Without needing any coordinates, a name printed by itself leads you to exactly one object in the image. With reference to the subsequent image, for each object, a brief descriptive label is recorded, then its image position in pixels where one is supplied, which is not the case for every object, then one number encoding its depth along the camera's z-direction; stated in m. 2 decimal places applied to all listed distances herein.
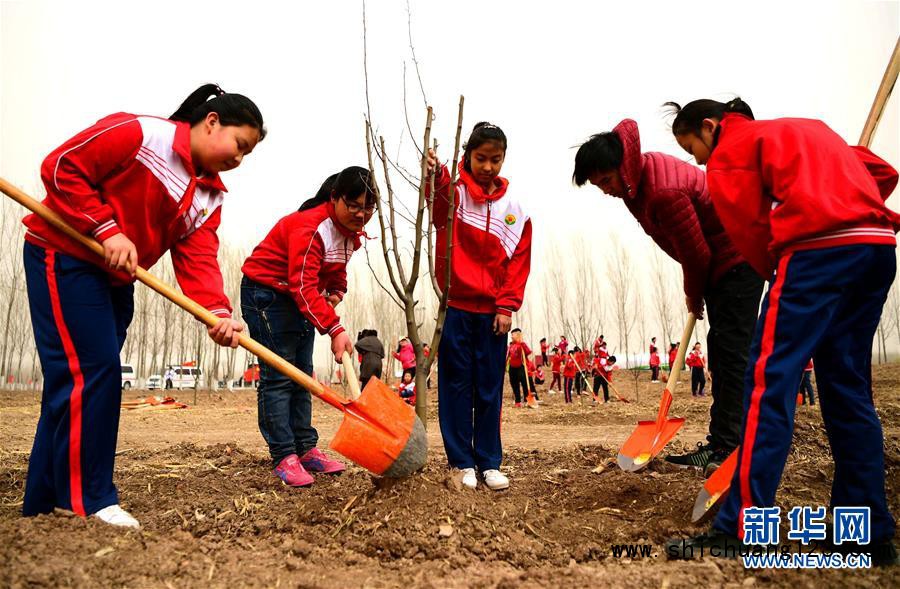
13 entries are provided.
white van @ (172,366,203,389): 28.42
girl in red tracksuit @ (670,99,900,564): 2.06
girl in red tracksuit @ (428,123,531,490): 3.29
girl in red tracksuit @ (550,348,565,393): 20.03
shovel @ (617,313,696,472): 3.44
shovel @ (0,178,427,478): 2.58
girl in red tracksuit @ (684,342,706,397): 16.75
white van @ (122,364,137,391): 27.29
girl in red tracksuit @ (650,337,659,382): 22.72
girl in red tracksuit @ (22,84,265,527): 2.38
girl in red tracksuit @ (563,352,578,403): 16.66
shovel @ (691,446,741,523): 2.35
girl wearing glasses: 3.49
